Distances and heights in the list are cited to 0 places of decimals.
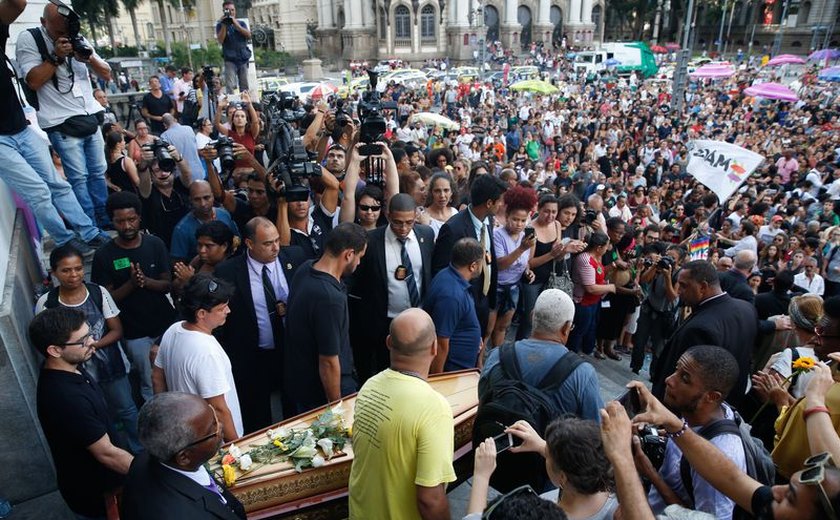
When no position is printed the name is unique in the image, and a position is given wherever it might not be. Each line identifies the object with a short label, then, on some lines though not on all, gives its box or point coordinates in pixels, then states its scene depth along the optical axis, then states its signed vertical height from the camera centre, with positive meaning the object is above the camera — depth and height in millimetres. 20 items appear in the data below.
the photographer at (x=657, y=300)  5949 -2651
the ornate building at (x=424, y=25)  51781 +2074
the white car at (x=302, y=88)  24431 -1655
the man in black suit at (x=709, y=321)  3994 -1926
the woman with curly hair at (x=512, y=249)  5328 -1923
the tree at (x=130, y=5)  43338 +3520
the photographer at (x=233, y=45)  10625 +105
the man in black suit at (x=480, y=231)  5031 -1608
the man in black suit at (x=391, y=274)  4633 -1820
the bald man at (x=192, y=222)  4953 -1477
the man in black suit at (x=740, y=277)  5516 -2291
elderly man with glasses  2203 -1627
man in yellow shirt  2482 -1674
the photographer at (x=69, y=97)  5000 -423
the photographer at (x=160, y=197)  5812 -1471
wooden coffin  3135 -2378
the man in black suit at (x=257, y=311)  4172 -1901
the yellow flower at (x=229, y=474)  3082 -2249
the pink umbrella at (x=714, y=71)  25792 -1290
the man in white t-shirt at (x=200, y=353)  3271 -1705
